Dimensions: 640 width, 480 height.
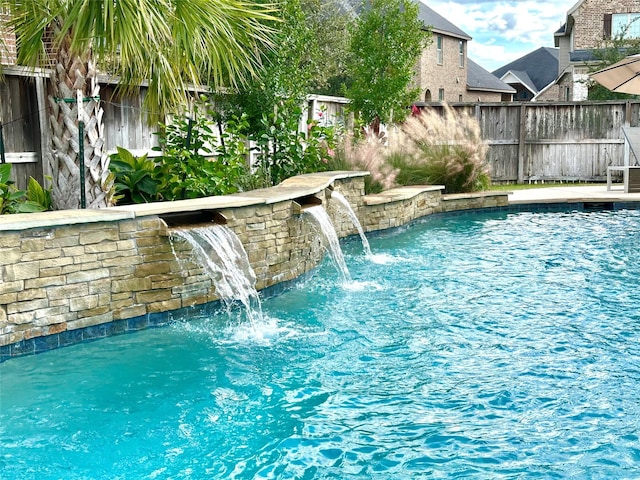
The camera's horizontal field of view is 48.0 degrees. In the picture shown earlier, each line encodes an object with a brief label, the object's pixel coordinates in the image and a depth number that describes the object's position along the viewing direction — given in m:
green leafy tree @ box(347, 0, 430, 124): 14.53
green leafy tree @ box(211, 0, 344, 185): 9.45
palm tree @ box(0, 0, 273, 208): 5.52
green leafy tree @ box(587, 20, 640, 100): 23.23
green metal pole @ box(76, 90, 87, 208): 6.20
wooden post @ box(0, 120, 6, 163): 6.62
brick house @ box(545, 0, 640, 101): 27.97
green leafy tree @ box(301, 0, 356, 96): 28.62
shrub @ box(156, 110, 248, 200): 7.45
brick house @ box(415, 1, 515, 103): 31.39
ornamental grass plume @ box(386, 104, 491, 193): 12.57
